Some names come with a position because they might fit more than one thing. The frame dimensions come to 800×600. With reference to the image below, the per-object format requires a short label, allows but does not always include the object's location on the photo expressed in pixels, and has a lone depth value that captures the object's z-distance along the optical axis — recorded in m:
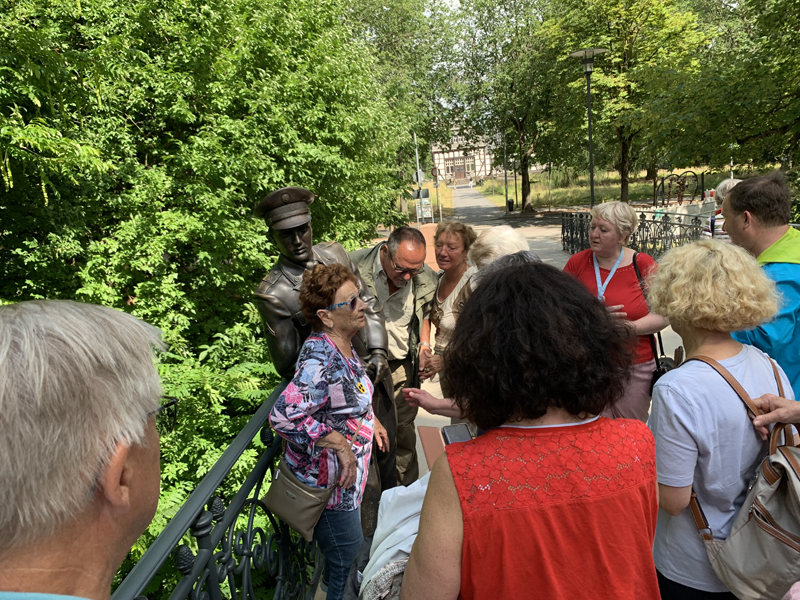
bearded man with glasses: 3.49
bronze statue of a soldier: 2.82
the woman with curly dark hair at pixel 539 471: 1.16
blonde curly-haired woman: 1.62
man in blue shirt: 2.27
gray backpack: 1.47
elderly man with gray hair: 0.73
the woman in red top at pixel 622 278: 3.20
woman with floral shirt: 2.23
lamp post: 14.42
